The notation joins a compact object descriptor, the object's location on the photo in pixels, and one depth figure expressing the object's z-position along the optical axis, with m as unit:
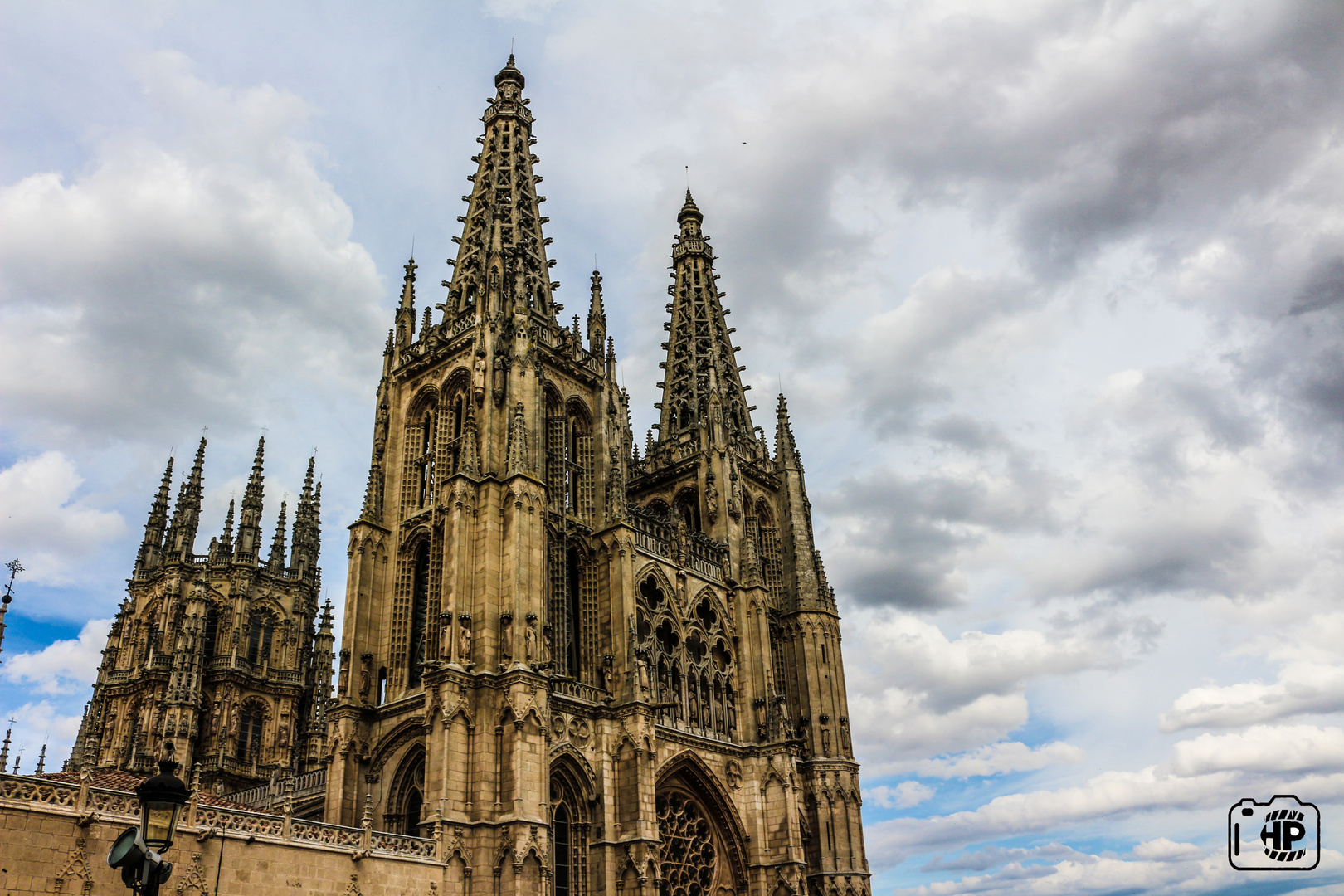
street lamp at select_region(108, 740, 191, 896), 10.62
